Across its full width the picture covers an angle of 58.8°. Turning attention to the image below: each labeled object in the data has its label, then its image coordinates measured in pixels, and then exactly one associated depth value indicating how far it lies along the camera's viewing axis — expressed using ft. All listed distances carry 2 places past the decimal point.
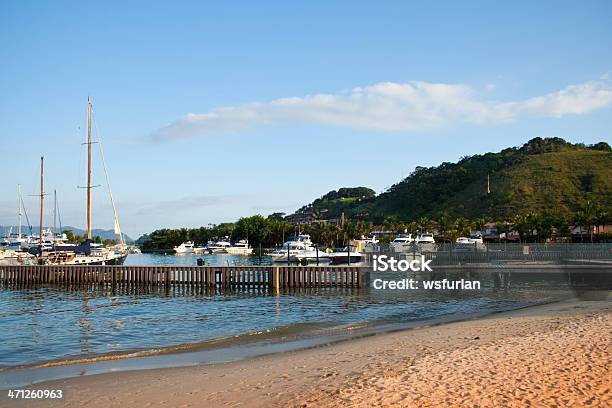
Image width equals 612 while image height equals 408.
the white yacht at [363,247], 163.02
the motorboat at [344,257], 162.81
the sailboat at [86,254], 155.94
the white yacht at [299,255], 184.55
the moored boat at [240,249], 369.09
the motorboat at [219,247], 385.70
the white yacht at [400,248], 158.51
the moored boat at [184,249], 401.90
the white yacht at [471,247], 148.05
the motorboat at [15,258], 158.61
